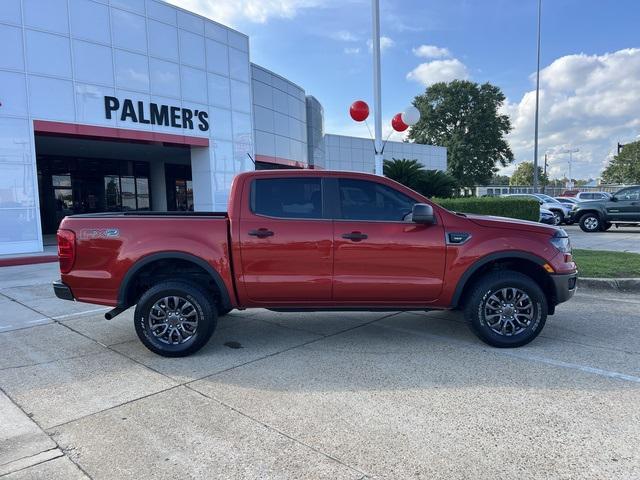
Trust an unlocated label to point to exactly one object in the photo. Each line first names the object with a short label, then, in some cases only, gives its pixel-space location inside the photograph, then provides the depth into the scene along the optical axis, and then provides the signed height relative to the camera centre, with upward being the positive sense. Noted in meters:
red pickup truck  4.79 -0.62
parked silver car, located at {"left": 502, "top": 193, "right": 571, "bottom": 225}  21.94 -0.61
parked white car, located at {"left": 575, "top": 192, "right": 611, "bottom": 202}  27.48 +0.02
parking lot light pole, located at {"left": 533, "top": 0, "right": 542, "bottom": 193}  30.03 +4.31
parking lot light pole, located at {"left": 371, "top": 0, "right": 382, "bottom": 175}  12.32 +2.93
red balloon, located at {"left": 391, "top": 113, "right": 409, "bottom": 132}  14.38 +2.36
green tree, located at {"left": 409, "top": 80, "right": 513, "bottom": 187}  54.78 +8.55
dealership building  13.41 +3.40
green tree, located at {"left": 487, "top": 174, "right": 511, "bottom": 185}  122.19 +4.96
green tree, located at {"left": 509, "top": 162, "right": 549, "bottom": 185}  109.61 +5.57
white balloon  13.71 +2.49
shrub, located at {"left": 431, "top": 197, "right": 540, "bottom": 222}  14.73 -0.27
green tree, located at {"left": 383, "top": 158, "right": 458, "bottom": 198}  16.67 +0.77
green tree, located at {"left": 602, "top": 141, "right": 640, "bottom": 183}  56.56 +3.88
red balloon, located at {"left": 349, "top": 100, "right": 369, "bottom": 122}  13.28 +2.59
